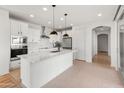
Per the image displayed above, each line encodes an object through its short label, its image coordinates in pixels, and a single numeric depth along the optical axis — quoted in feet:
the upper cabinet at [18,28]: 10.33
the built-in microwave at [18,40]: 10.42
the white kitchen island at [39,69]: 6.18
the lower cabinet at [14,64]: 10.46
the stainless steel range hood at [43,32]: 16.78
